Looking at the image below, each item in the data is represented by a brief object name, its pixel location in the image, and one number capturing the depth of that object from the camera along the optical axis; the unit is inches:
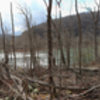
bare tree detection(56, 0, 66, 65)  284.6
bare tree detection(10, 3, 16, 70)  307.8
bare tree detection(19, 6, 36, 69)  289.4
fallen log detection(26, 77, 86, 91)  174.1
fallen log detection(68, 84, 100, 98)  158.7
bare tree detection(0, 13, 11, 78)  190.4
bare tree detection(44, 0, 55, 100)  146.2
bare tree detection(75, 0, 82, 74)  239.6
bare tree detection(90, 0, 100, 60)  467.1
